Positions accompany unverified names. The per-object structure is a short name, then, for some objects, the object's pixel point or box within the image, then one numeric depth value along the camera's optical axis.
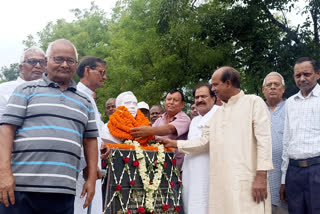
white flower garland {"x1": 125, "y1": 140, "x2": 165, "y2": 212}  4.81
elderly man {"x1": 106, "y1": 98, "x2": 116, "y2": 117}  8.66
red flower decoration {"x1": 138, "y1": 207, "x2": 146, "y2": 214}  4.69
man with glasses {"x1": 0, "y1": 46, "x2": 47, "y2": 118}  4.93
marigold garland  4.91
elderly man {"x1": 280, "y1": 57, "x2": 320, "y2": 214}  4.80
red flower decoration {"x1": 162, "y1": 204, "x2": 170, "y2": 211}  4.95
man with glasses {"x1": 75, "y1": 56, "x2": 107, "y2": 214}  5.18
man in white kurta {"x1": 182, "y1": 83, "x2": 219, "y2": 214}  5.09
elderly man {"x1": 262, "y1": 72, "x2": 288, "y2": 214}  5.50
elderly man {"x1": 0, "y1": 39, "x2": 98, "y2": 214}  2.90
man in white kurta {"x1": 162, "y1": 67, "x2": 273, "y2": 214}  4.45
